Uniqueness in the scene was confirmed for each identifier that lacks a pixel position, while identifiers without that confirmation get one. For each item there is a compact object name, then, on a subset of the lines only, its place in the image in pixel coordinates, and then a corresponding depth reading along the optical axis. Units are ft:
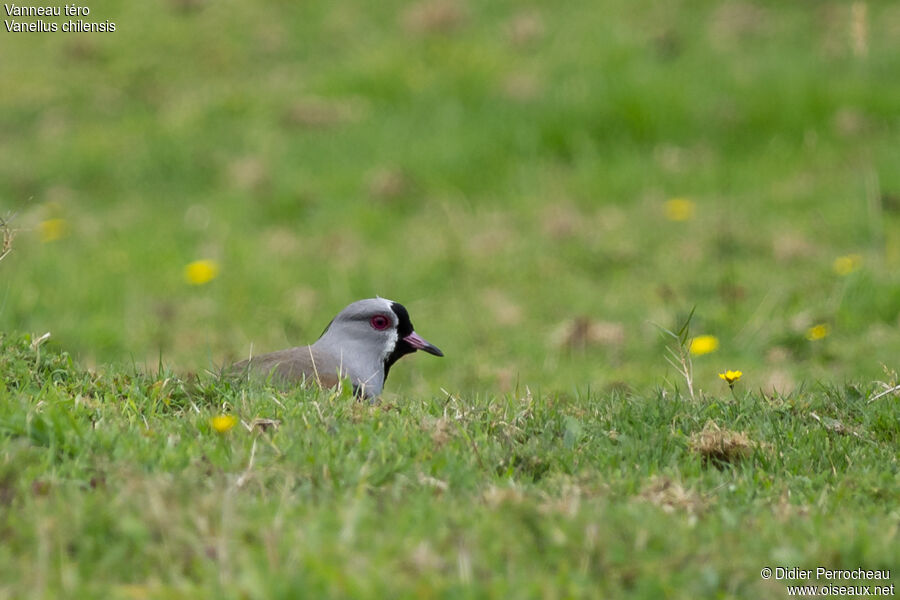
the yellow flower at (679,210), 77.05
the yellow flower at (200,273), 71.41
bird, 41.35
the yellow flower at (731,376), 35.94
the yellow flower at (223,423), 27.99
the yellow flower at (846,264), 63.51
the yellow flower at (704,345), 54.24
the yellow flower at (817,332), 48.75
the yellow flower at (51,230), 80.02
